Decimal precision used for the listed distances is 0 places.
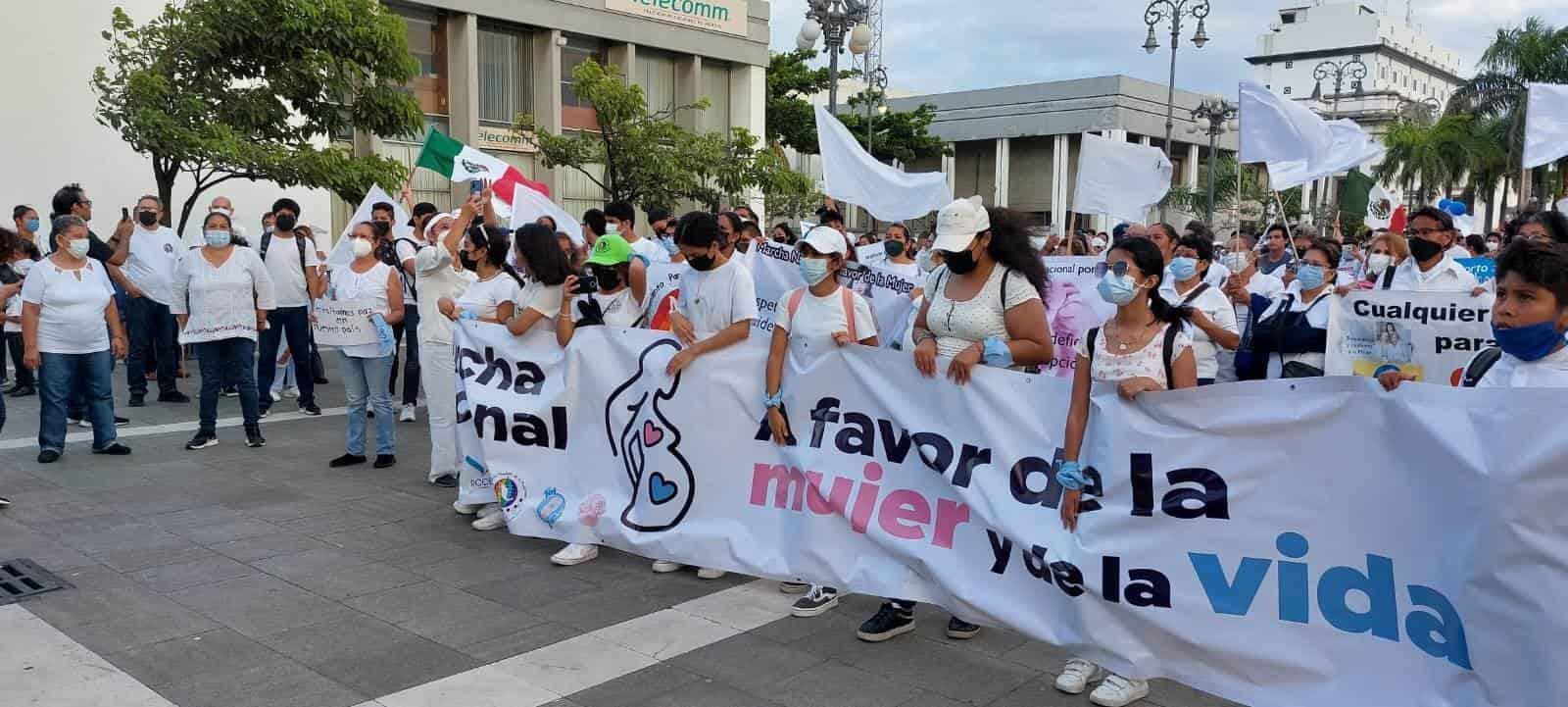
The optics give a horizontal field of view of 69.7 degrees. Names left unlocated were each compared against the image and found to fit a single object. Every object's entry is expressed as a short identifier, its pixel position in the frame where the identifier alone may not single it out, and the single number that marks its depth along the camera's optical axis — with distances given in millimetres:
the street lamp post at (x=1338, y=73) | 40178
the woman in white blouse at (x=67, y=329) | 7863
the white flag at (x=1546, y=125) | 8383
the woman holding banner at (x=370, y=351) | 7730
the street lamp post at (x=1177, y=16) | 27828
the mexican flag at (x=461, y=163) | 8797
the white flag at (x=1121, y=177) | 10594
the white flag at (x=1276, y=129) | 8938
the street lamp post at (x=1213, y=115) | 37094
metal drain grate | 5191
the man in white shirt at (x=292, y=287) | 10086
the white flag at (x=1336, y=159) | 9297
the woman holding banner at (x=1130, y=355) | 4051
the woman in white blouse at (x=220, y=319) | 8344
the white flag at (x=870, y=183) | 8961
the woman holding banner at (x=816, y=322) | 5043
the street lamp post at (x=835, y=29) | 17531
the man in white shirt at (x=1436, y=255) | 6180
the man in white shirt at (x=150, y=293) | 10695
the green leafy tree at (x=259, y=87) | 13836
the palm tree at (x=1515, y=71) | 41531
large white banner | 3227
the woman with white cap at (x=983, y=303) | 4496
